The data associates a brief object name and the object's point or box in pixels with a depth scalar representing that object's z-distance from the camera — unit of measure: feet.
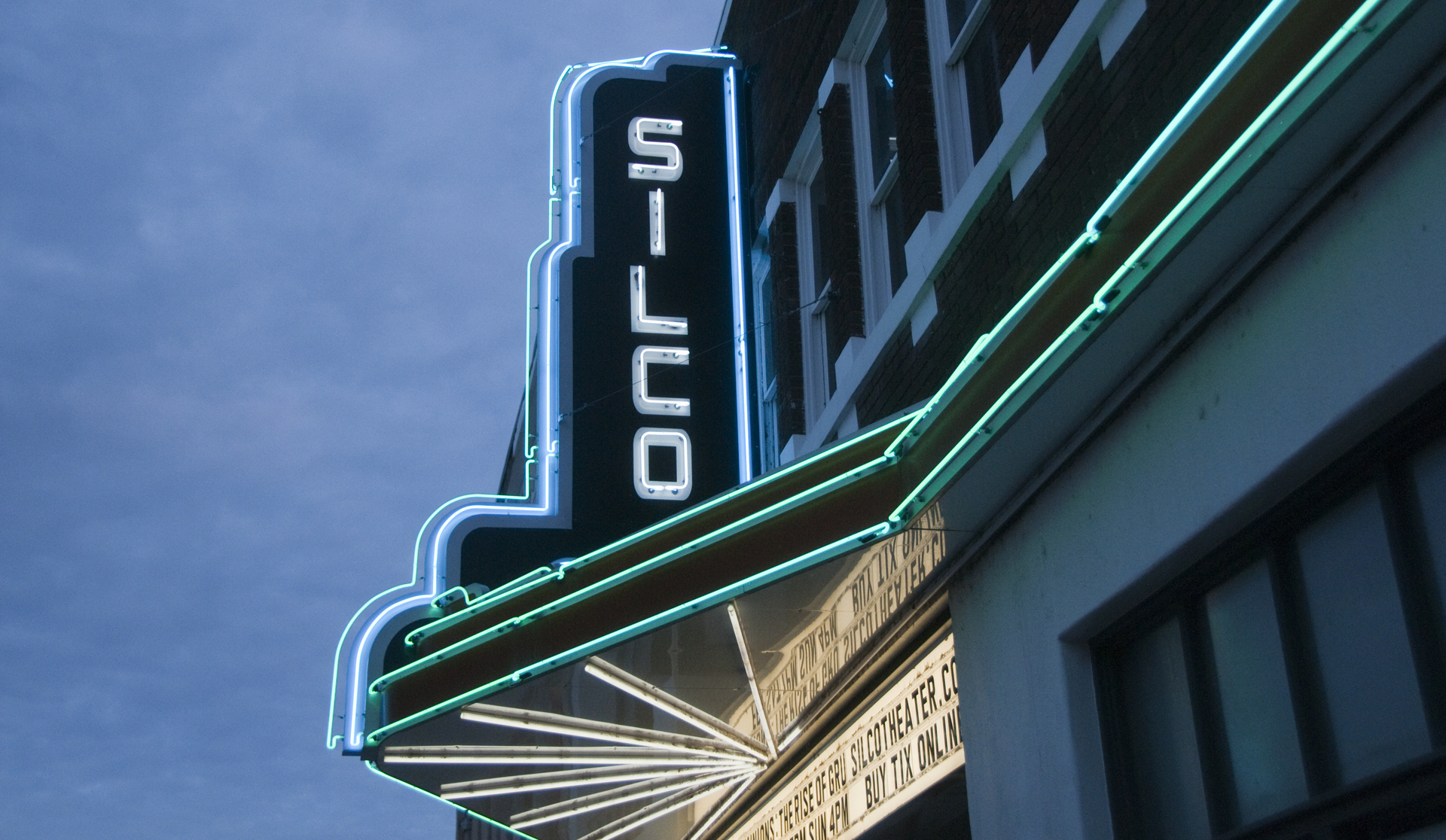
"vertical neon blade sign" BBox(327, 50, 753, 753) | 31.01
